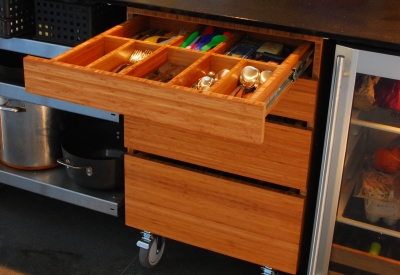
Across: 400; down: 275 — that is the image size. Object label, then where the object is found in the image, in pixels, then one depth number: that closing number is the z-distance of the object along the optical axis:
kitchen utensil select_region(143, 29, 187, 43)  1.92
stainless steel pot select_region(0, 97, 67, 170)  2.34
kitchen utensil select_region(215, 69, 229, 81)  1.66
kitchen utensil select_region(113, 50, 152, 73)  1.75
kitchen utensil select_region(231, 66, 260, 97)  1.61
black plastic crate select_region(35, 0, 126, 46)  2.05
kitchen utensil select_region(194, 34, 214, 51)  1.85
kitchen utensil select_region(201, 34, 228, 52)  1.84
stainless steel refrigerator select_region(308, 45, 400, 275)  1.65
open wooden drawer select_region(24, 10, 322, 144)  1.42
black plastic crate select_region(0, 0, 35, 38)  2.10
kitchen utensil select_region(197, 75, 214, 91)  1.60
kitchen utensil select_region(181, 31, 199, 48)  1.86
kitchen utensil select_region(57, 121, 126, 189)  2.21
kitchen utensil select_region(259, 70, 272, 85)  1.63
